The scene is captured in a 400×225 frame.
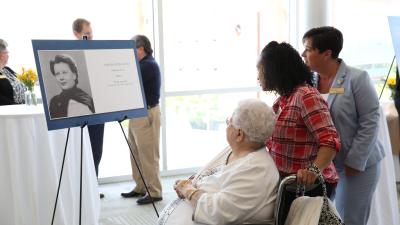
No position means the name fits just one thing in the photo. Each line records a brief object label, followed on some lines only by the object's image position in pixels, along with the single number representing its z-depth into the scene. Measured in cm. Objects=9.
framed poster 250
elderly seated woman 193
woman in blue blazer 239
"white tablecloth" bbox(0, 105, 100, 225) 310
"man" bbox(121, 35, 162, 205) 410
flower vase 359
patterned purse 185
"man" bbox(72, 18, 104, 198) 433
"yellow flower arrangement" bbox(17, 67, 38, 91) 351
